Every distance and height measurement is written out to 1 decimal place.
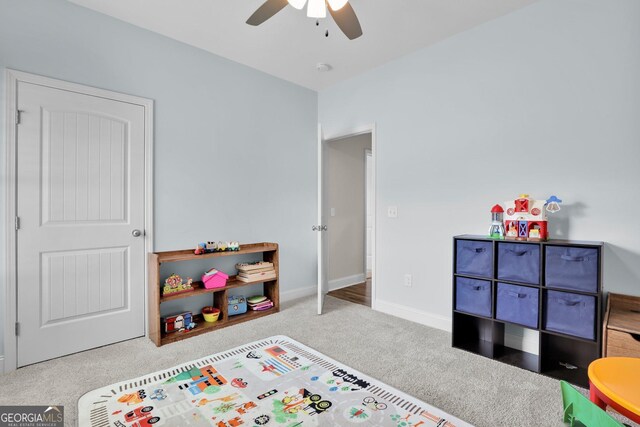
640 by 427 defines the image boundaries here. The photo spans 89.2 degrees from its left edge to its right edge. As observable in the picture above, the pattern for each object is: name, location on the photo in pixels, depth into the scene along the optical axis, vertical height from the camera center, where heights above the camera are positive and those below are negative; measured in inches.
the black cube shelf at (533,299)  78.7 -23.2
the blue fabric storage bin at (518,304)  86.5 -25.1
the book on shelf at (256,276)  127.0 -25.6
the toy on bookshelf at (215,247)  117.2 -12.9
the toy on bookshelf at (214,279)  116.3 -24.4
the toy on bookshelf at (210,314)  118.3 -37.4
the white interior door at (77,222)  90.0 -2.9
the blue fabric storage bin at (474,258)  95.0 -13.4
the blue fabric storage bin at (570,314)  77.8 -25.0
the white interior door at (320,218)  129.4 -2.2
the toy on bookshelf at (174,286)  108.7 -25.2
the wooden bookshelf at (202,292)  104.3 -28.8
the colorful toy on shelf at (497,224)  96.0 -3.2
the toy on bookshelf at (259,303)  132.5 -37.3
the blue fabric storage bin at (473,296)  95.5 -25.1
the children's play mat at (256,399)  66.1 -42.2
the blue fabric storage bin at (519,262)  86.4 -13.4
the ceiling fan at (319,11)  76.9 +49.4
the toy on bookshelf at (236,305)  126.9 -36.6
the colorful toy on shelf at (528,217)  87.7 -1.0
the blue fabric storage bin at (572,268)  77.3 -13.4
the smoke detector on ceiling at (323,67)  134.5 +61.4
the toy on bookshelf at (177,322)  110.2 -37.9
